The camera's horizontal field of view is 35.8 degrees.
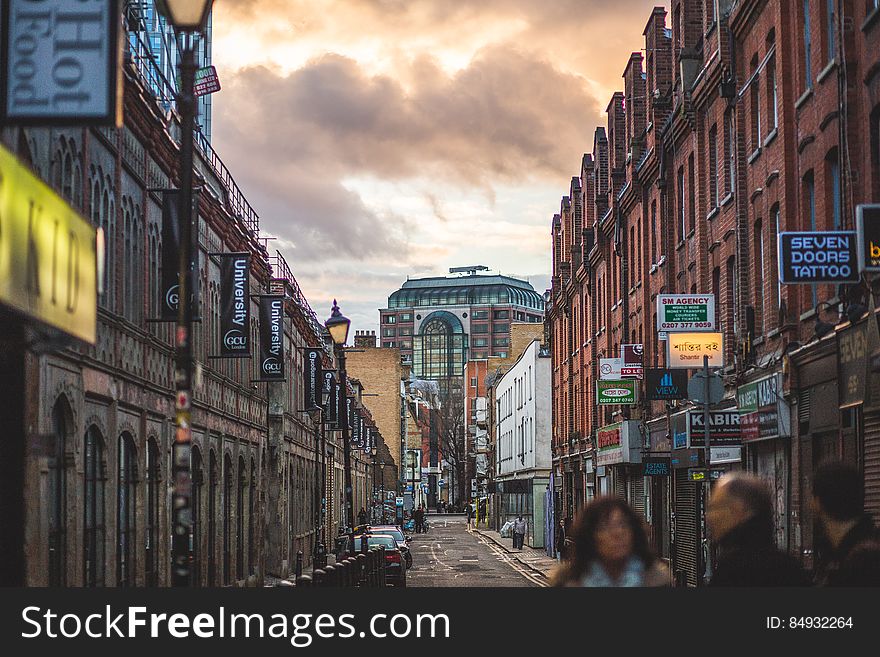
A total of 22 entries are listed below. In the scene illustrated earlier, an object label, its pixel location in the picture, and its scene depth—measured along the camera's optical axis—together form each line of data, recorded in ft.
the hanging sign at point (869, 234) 54.13
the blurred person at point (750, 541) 22.75
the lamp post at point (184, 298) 37.86
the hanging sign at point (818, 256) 60.13
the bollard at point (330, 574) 61.72
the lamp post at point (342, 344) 92.07
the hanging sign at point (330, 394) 164.18
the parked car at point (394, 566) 124.77
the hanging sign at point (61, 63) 36.55
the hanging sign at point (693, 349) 88.58
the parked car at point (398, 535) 152.46
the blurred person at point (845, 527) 23.45
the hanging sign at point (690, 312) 88.43
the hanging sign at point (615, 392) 124.77
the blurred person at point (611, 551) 23.58
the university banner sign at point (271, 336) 122.01
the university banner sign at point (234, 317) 100.53
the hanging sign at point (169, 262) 76.95
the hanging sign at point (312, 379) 155.33
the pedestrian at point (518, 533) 216.13
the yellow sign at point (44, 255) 30.81
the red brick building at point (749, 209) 65.05
